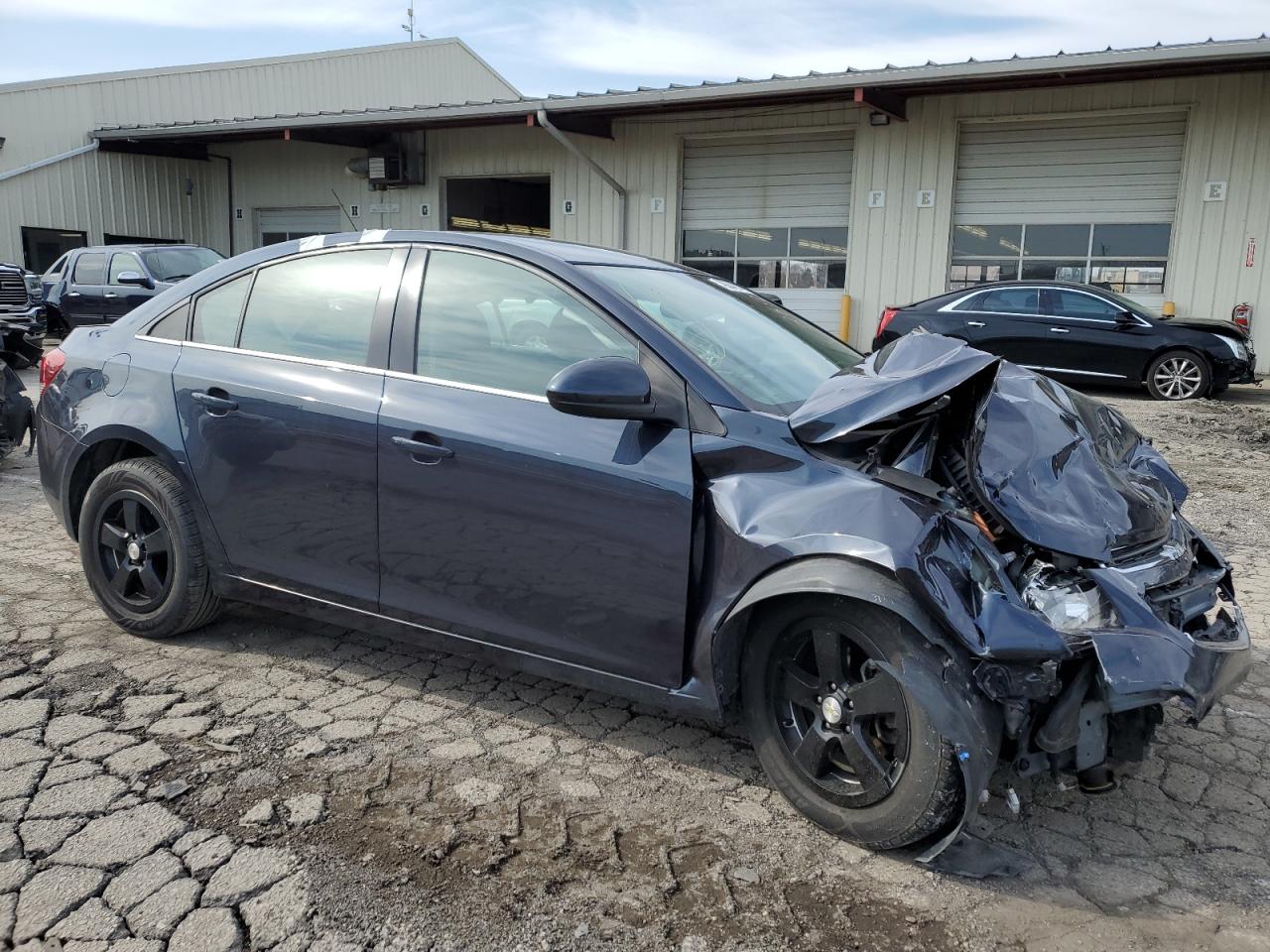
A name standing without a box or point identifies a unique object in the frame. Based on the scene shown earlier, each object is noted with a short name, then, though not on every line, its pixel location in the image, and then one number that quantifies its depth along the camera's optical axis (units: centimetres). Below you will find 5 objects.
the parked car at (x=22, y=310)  1215
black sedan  1198
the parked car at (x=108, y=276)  1470
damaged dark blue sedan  245
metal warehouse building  1441
